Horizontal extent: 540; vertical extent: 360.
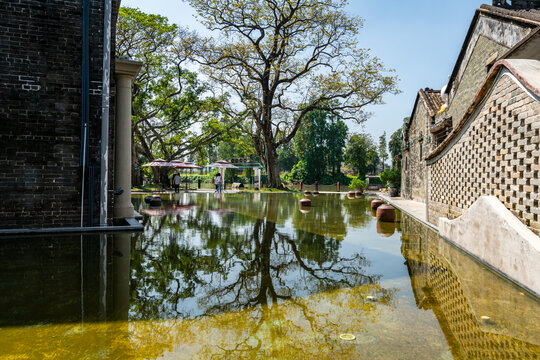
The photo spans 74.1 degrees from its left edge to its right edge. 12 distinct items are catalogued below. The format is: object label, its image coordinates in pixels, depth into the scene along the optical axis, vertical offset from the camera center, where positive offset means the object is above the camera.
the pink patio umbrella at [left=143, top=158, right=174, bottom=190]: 25.42 +0.84
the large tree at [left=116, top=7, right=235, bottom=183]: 23.86 +6.10
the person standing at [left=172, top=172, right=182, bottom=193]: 24.42 -0.43
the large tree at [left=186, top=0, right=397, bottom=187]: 24.61 +8.44
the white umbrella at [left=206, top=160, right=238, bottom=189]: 28.68 +0.81
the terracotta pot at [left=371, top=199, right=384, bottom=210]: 13.41 -1.00
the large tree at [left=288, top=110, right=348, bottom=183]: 43.69 +3.58
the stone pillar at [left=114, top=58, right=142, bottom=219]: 8.95 +0.89
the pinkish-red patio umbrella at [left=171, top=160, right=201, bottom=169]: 26.49 +0.69
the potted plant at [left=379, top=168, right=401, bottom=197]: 23.67 -0.10
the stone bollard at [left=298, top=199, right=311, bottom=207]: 14.52 -1.10
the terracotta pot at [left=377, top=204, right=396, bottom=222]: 10.27 -1.08
